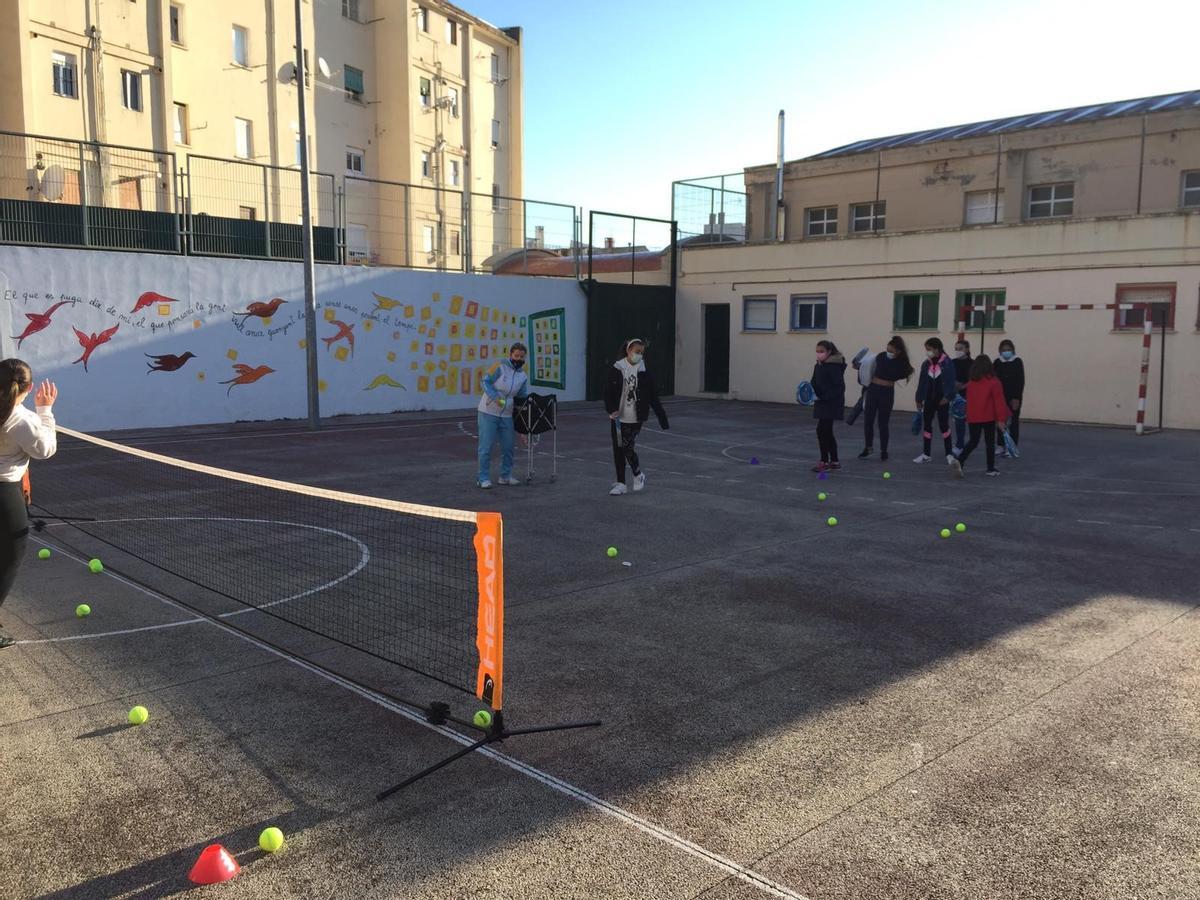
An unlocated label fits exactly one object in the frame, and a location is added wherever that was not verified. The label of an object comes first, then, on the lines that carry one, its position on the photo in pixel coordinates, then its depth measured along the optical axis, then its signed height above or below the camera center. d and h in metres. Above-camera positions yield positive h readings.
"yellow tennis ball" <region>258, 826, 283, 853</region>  3.94 -2.04
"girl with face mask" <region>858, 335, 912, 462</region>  15.22 -0.68
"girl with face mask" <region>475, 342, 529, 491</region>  12.70 -0.86
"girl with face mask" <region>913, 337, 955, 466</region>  15.46 -0.66
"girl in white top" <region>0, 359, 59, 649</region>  6.01 -0.69
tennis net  6.14 -2.02
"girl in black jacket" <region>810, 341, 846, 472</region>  14.27 -0.68
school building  21.84 +2.14
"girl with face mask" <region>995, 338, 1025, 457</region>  15.82 -0.49
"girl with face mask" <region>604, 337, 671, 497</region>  12.32 -0.69
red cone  3.73 -2.04
